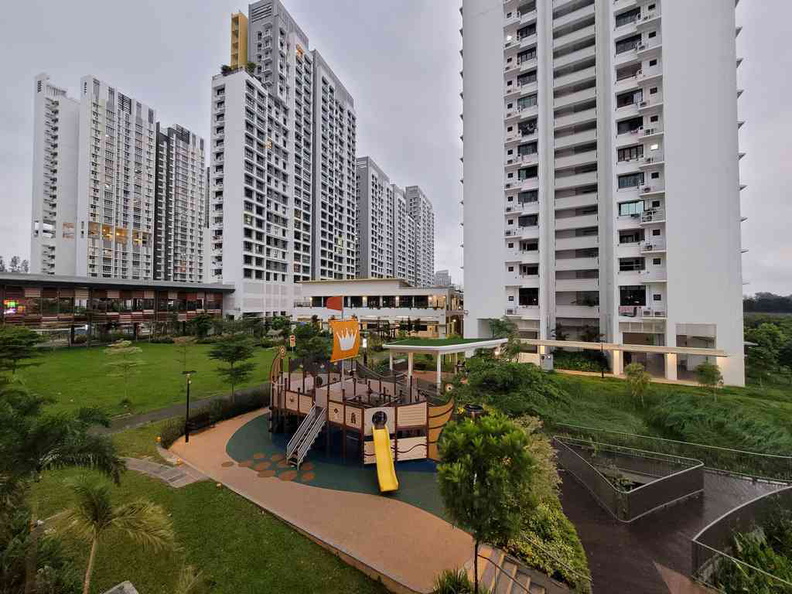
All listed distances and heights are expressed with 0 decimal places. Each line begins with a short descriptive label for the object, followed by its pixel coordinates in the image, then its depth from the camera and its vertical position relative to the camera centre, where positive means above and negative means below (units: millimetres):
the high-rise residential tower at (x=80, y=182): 80812 +30279
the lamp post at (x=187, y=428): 17250 -6616
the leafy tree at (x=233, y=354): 21484 -3331
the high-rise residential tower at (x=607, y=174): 30797 +13887
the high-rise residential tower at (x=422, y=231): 150625 +34233
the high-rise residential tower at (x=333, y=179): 78375 +31694
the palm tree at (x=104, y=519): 6078 -4079
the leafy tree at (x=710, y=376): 26031 -5824
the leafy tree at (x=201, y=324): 51156 -3348
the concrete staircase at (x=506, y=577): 8359 -7178
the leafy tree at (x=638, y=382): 23750 -5750
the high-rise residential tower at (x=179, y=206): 101125 +31179
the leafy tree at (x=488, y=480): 6801 -3702
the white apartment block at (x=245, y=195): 56875 +19277
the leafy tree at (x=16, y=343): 17222 -2272
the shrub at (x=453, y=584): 7766 -6637
